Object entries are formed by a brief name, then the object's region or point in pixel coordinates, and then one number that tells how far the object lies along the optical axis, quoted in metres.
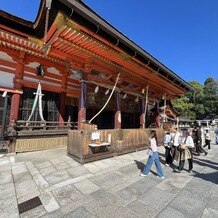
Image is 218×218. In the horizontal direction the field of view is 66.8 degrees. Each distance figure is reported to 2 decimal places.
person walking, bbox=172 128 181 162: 6.74
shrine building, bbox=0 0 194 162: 5.20
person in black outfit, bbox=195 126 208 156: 9.02
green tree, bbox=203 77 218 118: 43.34
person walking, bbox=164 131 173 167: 6.71
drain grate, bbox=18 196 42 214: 3.33
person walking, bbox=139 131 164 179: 5.16
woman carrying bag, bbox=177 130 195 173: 5.74
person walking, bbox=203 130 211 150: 10.82
